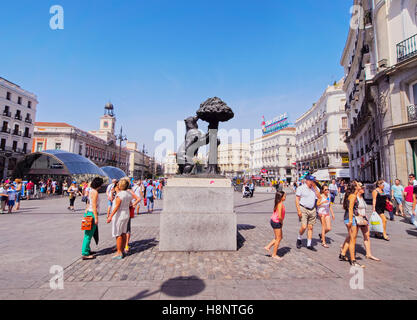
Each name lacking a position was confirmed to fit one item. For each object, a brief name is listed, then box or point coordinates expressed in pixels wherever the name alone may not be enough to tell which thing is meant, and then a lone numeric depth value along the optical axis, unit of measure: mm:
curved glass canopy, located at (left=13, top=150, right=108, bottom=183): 26577
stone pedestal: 5008
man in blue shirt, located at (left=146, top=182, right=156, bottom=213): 11641
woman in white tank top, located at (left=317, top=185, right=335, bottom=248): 5684
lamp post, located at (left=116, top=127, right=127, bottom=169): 31509
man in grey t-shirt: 5414
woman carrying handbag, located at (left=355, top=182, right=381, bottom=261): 4496
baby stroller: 21781
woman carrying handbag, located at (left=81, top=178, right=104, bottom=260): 4562
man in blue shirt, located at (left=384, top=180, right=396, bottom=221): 10445
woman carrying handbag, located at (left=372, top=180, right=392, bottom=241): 6543
